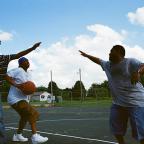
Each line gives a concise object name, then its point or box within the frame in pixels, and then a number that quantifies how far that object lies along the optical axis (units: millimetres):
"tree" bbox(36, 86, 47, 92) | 64891
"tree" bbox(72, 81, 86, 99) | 32312
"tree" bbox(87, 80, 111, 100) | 30605
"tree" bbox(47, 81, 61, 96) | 59627
